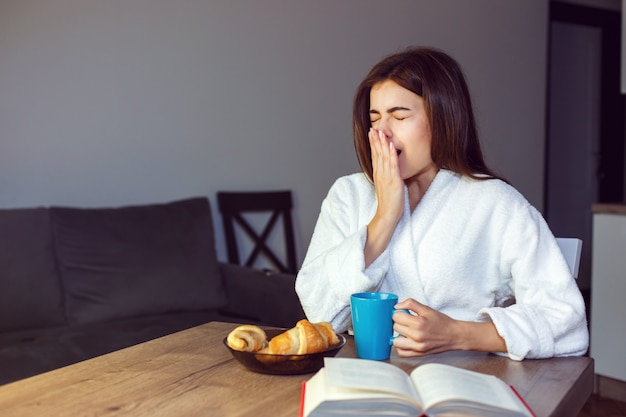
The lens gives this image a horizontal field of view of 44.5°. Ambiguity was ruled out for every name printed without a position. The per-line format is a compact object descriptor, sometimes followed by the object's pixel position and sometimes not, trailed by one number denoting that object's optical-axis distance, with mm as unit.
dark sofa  2646
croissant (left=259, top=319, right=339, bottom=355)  1160
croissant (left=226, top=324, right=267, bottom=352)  1164
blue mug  1182
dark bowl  1145
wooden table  1032
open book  938
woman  1455
